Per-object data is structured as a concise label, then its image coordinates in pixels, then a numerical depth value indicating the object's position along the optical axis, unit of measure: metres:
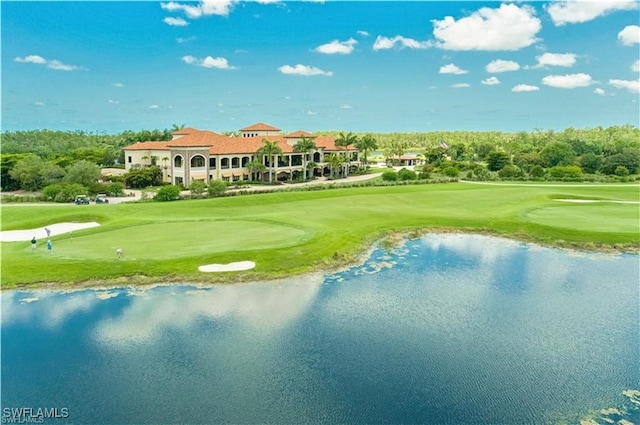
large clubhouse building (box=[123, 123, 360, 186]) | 67.38
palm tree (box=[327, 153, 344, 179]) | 80.62
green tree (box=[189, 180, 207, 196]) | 56.97
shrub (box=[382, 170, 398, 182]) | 73.69
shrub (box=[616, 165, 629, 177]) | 82.69
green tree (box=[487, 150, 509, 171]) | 96.81
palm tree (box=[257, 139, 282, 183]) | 72.88
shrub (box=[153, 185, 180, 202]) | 51.47
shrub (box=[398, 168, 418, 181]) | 74.81
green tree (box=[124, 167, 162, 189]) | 66.88
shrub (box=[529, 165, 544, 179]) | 82.12
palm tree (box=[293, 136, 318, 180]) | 79.77
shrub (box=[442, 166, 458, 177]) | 81.07
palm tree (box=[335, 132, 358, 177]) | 93.04
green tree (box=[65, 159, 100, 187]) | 61.34
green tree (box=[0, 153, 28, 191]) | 67.50
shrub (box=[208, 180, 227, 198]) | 55.19
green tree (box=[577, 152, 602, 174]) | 91.06
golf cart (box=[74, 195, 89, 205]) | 52.03
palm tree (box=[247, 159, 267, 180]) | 71.69
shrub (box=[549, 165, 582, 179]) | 79.52
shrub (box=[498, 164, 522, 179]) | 81.69
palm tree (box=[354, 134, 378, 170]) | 97.50
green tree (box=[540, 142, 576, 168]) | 97.81
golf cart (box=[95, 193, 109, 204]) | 53.22
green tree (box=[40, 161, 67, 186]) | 64.25
